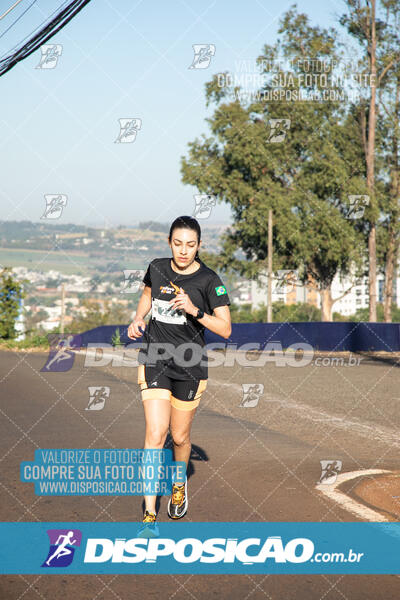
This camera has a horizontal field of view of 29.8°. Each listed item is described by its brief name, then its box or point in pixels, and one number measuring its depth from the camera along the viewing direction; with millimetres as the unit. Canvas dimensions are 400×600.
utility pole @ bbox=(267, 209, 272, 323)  44719
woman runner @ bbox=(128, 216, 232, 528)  4980
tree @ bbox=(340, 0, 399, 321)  38031
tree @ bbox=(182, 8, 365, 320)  46156
